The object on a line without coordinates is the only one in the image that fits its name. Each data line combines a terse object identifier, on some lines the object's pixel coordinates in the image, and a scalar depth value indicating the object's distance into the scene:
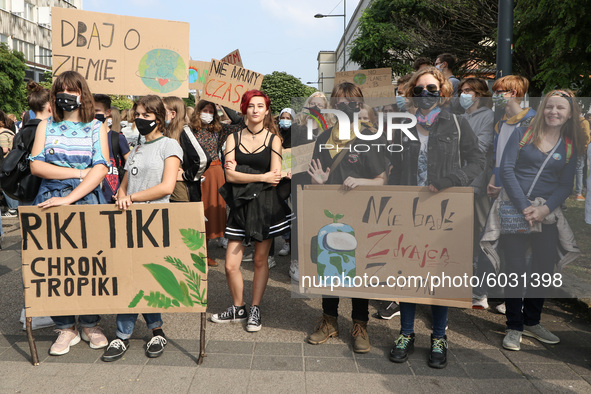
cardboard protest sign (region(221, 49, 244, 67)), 7.97
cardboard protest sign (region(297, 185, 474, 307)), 3.66
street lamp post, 39.21
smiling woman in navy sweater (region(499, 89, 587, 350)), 3.73
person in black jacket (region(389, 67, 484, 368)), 3.64
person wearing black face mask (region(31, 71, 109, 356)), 3.63
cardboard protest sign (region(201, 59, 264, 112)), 6.80
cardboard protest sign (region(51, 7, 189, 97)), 5.15
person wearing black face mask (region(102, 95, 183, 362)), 3.74
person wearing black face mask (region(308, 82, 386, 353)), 3.87
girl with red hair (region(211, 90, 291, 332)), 4.25
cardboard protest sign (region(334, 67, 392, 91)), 8.11
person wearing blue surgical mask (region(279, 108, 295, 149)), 6.00
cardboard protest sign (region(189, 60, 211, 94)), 9.51
